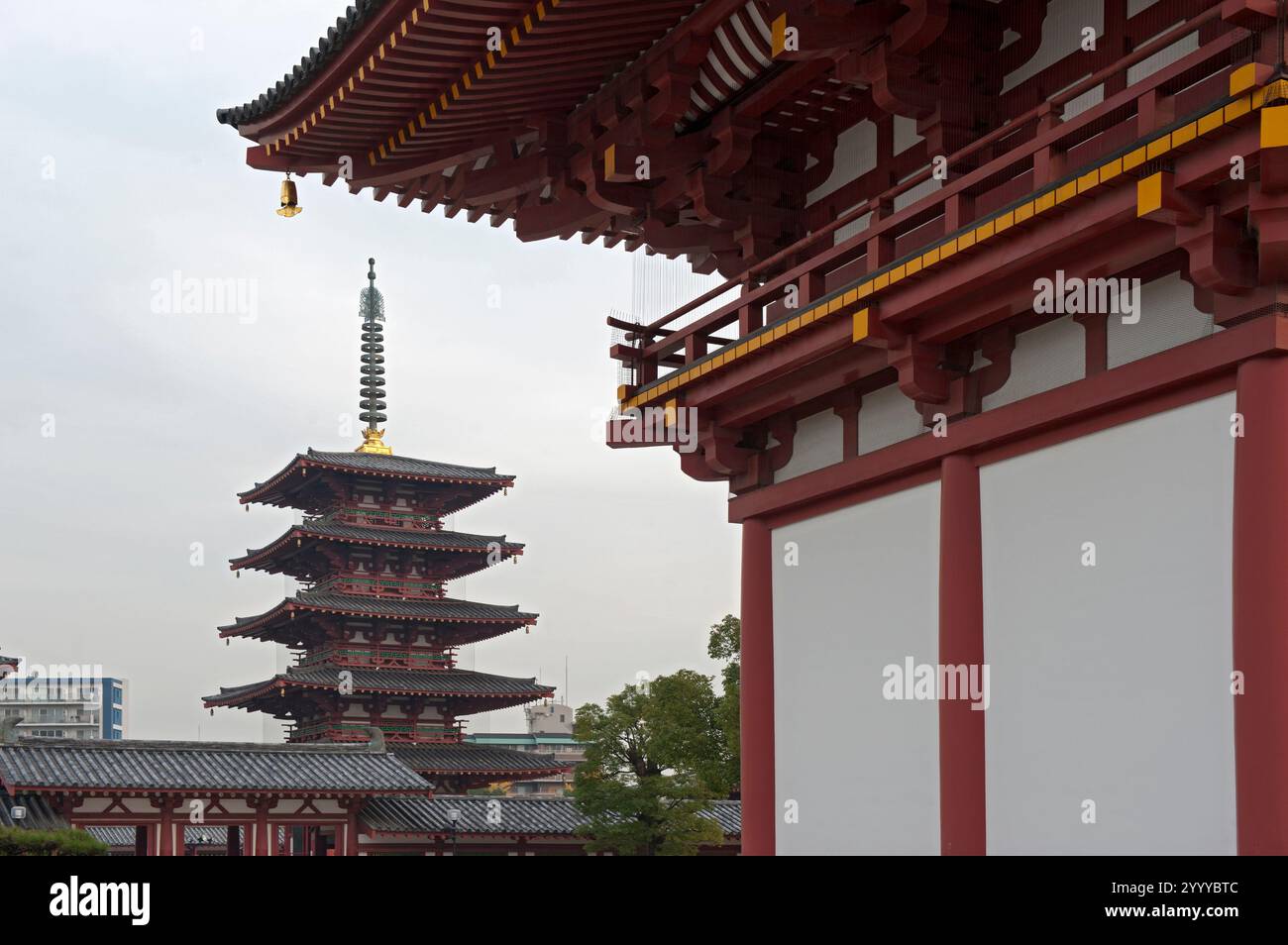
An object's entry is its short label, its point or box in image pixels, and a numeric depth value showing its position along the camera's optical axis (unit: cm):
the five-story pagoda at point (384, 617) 5794
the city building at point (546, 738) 12669
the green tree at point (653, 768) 4425
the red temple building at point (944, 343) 977
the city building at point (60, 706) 15675
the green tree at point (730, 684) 4794
